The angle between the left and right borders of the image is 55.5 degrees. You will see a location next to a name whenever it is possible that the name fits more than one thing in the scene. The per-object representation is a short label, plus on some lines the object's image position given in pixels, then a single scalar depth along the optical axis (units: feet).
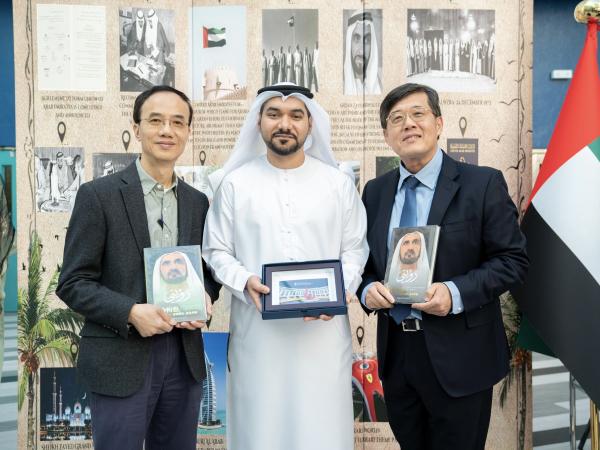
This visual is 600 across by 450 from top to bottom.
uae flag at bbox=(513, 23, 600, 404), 10.41
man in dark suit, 7.96
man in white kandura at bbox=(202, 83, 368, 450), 8.86
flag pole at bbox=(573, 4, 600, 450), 10.96
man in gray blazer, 7.50
